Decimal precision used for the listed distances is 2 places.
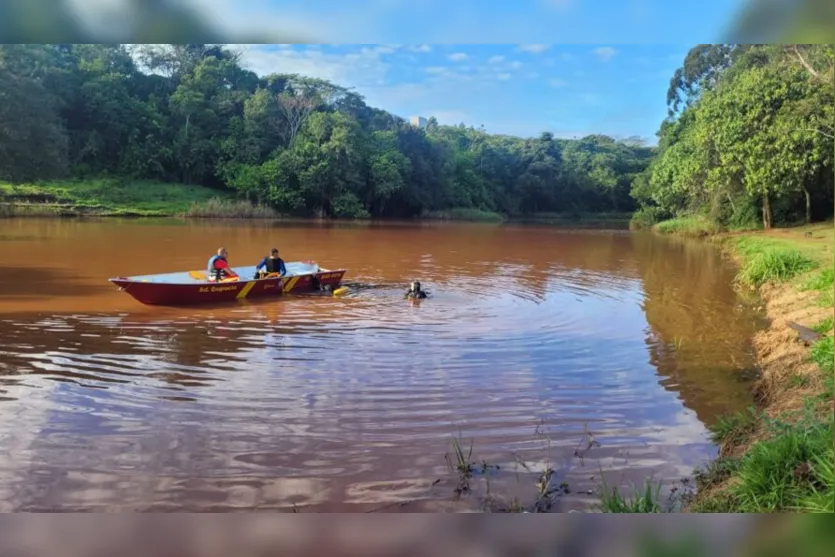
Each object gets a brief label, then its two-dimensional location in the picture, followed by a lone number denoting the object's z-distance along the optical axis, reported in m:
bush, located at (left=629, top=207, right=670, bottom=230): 43.38
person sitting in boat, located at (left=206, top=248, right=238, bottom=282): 12.52
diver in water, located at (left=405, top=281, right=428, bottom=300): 13.55
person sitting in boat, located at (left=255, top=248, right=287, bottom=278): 13.57
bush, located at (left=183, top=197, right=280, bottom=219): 39.03
